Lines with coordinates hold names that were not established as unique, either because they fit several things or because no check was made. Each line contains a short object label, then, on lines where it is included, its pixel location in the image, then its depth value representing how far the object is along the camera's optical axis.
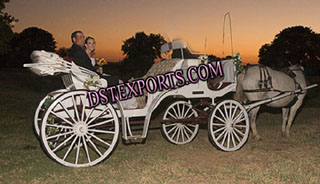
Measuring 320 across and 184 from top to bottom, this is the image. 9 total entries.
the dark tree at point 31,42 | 69.50
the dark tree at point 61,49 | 76.82
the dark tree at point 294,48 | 49.69
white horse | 7.82
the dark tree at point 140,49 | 46.81
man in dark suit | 5.91
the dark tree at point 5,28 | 21.26
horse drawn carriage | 5.38
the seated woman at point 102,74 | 6.08
